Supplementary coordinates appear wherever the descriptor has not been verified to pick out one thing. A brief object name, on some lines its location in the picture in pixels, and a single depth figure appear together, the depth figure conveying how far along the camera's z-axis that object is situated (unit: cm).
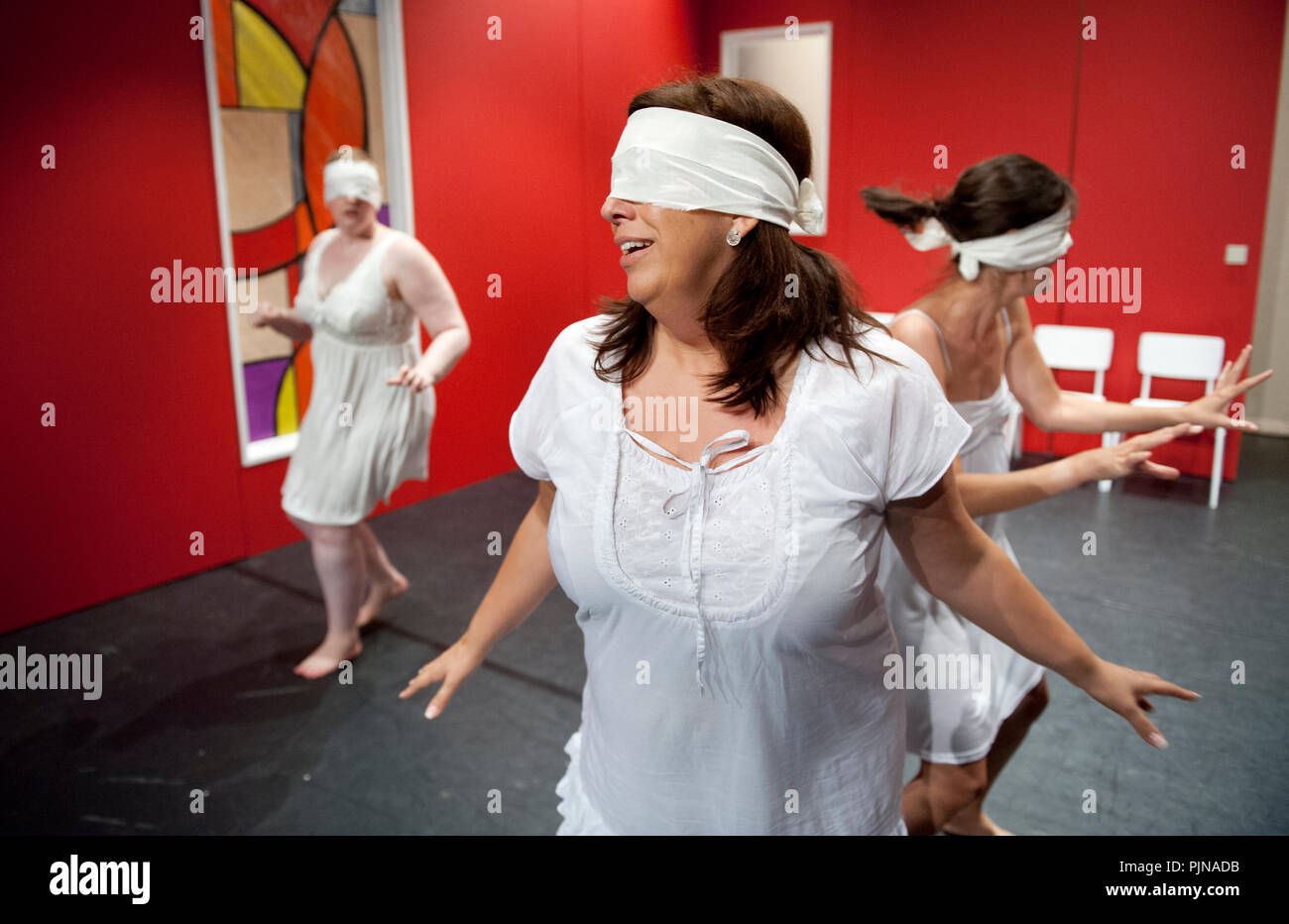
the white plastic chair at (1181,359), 558
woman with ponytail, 198
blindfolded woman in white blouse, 122
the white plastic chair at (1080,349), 598
